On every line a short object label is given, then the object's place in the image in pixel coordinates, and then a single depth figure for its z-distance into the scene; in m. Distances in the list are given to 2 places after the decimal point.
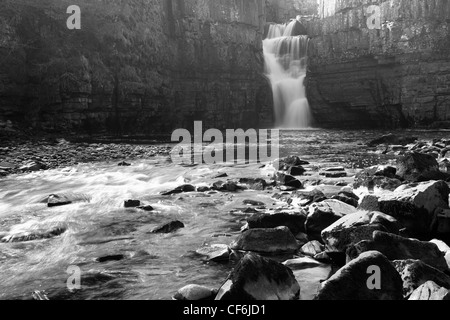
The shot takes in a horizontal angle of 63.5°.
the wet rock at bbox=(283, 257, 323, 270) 4.54
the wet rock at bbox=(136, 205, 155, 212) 7.89
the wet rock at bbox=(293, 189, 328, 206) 7.31
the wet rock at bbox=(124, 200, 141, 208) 8.21
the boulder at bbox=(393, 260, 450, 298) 3.57
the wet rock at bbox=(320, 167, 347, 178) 11.27
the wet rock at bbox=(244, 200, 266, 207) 7.98
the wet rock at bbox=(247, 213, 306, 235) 5.96
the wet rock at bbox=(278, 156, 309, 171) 13.10
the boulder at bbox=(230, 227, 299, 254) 5.11
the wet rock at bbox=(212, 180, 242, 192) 9.82
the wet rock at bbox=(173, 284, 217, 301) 3.79
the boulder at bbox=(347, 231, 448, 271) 4.24
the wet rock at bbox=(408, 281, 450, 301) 2.94
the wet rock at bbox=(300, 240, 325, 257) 4.94
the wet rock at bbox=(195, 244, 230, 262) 4.93
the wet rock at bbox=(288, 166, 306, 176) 11.84
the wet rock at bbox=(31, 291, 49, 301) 4.03
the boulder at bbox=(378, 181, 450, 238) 5.66
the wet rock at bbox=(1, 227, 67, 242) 6.11
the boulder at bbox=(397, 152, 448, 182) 9.15
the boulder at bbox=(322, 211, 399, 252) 4.69
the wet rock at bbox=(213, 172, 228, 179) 12.13
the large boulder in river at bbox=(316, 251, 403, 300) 3.44
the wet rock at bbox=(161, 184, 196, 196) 9.72
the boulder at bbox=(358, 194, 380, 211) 5.98
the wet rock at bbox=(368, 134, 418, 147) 21.64
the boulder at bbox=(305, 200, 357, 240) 5.73
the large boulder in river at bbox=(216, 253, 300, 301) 3.50
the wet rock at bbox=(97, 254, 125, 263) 5.12
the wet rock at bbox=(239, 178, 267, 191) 9.93
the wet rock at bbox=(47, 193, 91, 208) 8.61
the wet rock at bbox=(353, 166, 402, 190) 8.63
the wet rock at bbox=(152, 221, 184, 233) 6.38
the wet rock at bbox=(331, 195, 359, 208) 6.93
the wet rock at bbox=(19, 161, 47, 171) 14.46
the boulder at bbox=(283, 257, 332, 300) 3.94
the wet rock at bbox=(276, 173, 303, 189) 9.75
